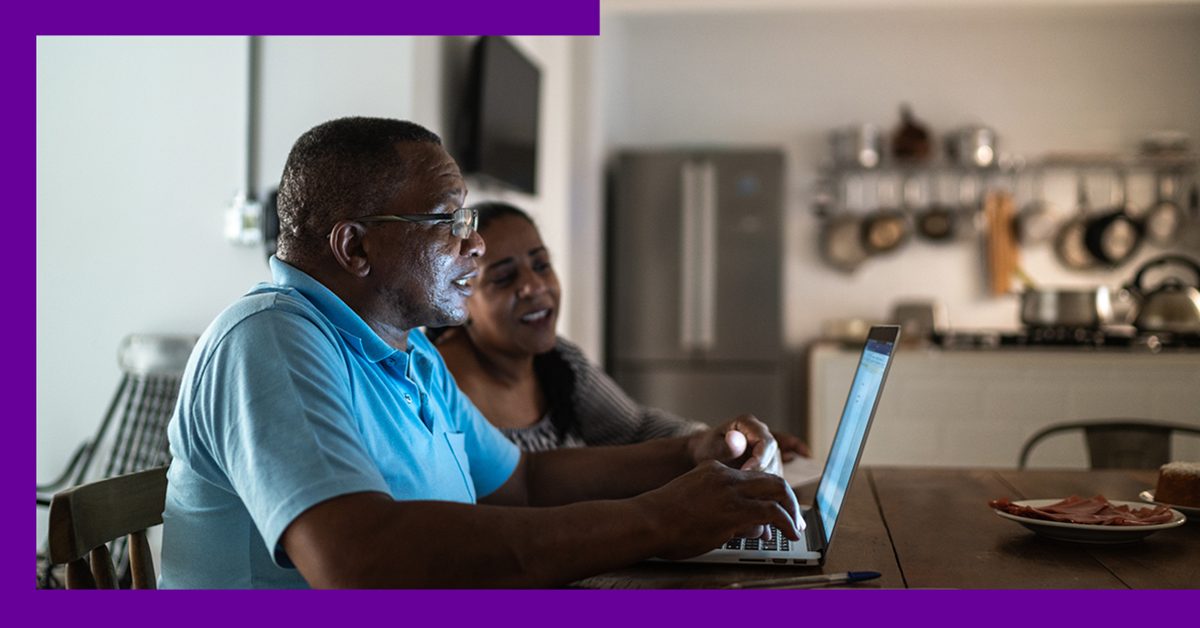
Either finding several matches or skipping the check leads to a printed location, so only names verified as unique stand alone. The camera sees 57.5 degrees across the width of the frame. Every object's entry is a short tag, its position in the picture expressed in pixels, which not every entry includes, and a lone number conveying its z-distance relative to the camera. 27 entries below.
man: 0.93
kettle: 3.97
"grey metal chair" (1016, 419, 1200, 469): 2.42
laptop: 1.18
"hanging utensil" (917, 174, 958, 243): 5.14
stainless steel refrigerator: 4.86
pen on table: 1.06
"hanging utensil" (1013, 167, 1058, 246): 5.05
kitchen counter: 3.94
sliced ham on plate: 1.31
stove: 4.11
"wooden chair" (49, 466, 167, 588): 1.14
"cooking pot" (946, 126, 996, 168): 4.97
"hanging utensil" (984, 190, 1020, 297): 5.07
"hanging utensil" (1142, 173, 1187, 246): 5.00
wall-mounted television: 2.89
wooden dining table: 1.12
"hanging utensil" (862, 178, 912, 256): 5.14
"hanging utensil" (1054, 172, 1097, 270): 5.05
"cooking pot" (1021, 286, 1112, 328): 4.23
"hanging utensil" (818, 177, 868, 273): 5.18
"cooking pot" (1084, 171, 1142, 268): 4.99
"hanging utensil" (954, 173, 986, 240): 5.11
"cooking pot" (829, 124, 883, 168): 5.03
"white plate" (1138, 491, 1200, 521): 1.44
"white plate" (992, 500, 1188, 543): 1.27
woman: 2.04
